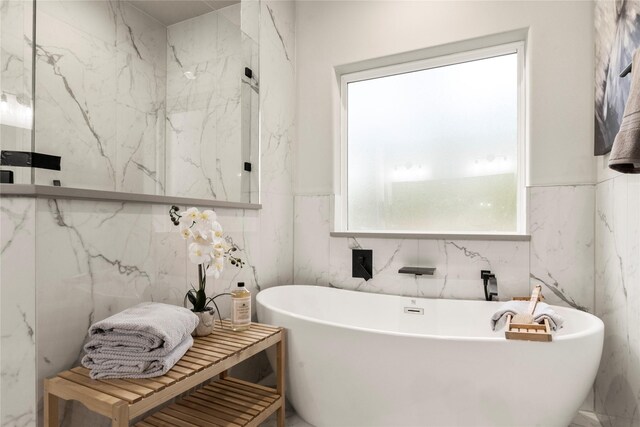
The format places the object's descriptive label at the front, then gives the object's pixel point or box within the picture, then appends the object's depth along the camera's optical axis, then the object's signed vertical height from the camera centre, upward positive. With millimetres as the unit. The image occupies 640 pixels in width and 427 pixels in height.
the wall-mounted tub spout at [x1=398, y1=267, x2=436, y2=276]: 2062 -325
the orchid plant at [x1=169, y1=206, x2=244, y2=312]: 1374 -113
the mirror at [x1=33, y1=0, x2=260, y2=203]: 1226 +518
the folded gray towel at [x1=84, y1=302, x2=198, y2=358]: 1062 -377
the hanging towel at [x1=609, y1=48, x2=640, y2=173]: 993 +244
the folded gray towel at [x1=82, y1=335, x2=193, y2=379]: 1051 -460
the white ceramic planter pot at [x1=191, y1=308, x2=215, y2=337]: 1432 -452
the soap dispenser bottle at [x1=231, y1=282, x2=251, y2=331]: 1554 -432
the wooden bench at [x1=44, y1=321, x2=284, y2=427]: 956 -524
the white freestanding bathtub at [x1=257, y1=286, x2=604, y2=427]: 1299 -633
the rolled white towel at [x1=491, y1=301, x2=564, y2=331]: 1417 -422
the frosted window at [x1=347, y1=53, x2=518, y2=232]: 2133 +441
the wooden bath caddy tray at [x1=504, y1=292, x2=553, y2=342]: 1283 -436
